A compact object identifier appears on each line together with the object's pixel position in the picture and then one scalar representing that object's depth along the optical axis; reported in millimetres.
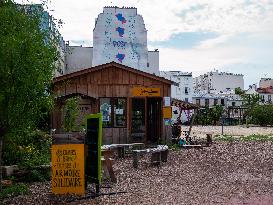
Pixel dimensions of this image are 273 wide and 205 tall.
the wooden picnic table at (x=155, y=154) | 14594
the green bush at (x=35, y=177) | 11500
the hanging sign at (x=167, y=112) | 21684
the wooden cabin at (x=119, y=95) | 20625
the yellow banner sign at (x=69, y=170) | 9453
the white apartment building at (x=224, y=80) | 106562
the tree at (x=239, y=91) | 87106
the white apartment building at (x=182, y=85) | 76312
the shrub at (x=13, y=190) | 9730
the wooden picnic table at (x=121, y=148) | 16950
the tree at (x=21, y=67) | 8578
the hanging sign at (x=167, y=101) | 21742
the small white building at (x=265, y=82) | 109750
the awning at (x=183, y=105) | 24219
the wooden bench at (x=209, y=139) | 23222
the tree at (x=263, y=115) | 55531
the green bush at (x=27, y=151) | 12234
